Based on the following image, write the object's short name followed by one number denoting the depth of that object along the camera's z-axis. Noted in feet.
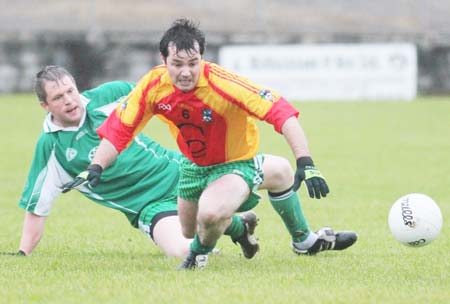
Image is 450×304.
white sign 156.56
